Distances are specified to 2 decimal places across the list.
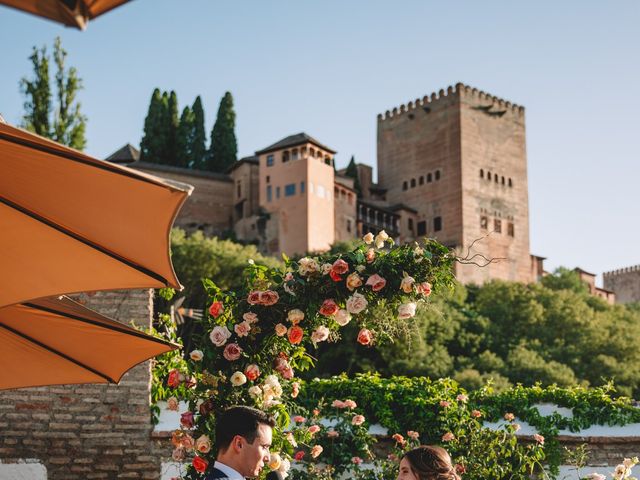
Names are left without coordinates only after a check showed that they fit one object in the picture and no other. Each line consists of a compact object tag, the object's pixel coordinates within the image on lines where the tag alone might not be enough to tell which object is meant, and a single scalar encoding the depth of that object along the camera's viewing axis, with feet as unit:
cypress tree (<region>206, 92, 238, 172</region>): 160.17
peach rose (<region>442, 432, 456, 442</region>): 19.88
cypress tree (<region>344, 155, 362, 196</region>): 176.86
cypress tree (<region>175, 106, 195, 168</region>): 155.22
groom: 10.01
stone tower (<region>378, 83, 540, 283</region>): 172.76
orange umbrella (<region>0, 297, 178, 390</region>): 12.17
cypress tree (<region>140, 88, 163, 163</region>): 151.94
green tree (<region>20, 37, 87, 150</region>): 91.71
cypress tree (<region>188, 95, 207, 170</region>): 157.48
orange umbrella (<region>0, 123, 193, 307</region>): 8.33
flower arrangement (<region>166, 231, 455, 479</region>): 15.80
